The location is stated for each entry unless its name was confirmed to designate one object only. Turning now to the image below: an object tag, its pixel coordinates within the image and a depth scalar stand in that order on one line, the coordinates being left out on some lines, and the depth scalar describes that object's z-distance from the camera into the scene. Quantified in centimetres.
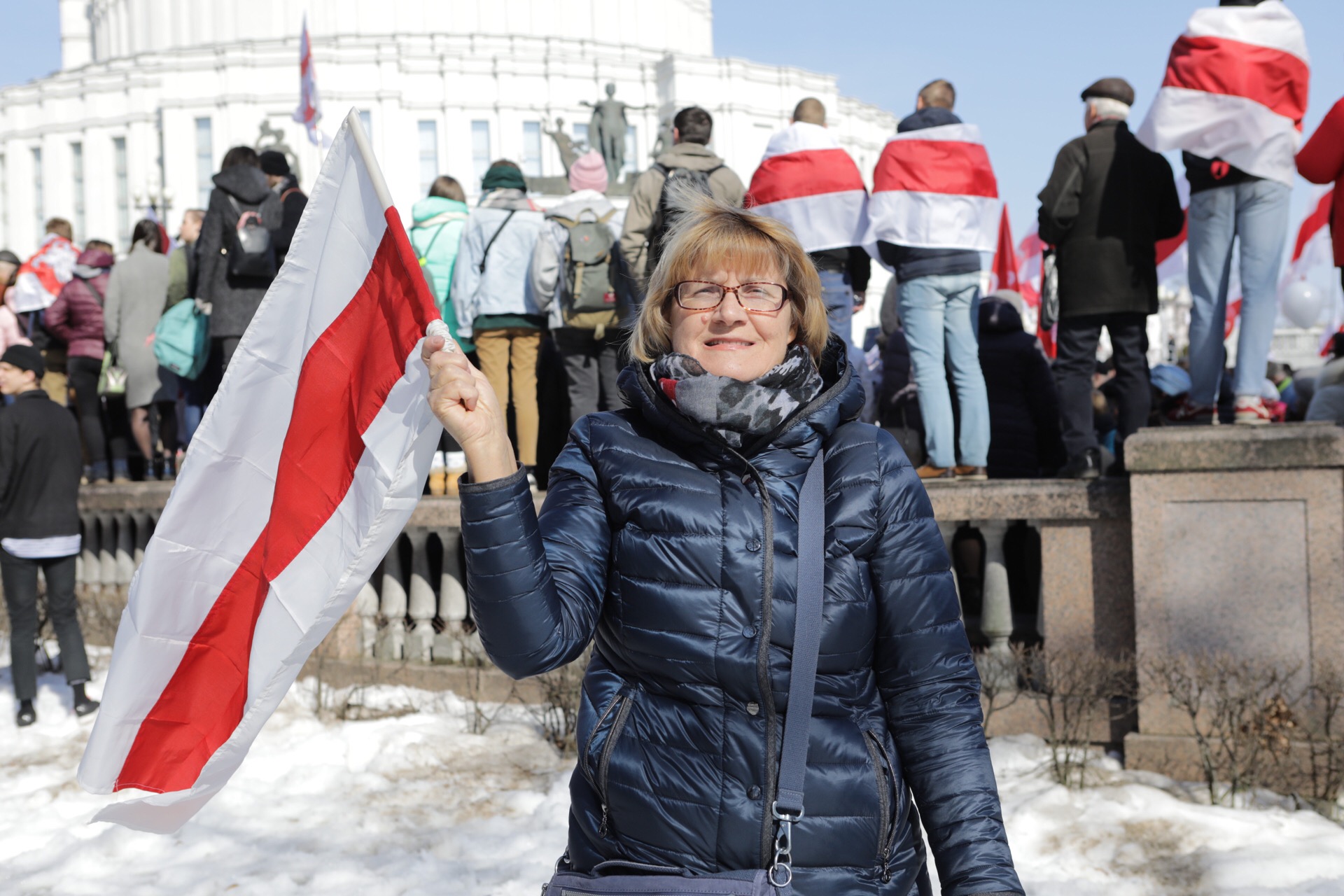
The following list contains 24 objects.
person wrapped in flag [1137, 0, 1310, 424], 579
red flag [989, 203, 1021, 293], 1238
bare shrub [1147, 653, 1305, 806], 508
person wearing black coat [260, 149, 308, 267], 846
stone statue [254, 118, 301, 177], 4194
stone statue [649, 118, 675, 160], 3832
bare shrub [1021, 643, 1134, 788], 538
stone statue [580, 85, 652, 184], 5325
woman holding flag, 218
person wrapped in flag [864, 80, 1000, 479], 677
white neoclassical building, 7212
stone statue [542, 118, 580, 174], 4941
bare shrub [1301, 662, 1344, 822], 493
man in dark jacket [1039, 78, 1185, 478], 640
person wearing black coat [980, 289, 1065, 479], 726
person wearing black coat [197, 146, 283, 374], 859
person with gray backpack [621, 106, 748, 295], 720
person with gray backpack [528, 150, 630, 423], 777
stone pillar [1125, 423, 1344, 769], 516
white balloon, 1669
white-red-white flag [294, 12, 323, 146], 1566
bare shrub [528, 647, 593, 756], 617
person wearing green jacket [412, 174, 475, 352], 875
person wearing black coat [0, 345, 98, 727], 744
